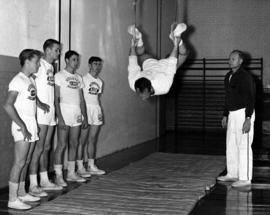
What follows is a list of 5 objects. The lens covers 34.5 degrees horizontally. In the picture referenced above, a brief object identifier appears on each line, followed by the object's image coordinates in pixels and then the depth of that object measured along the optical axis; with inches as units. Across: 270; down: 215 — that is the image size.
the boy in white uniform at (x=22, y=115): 152.0
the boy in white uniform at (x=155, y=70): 174.4
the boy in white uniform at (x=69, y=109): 195.8
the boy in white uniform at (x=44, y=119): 175.6
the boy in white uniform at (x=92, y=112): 218.8
